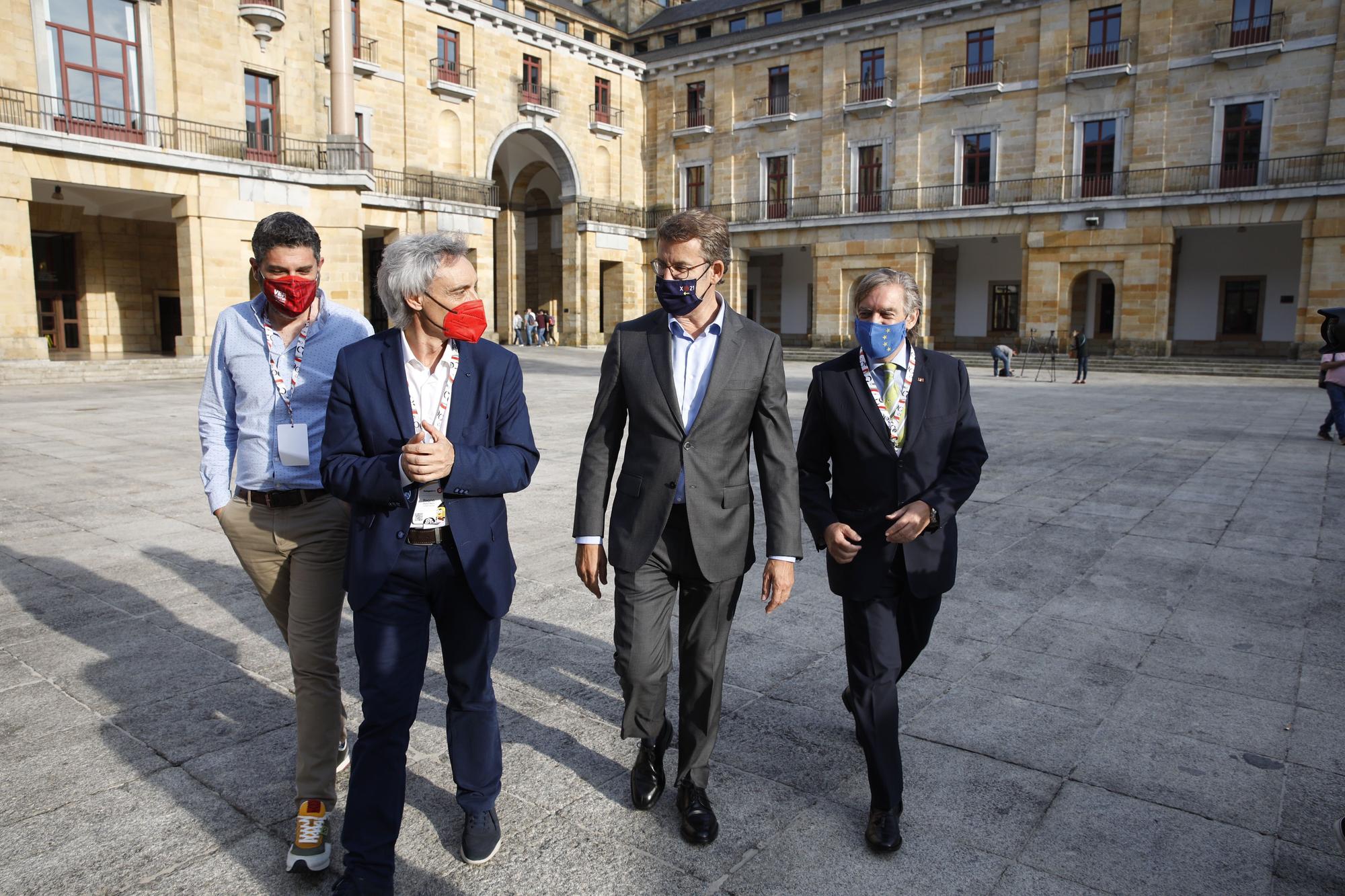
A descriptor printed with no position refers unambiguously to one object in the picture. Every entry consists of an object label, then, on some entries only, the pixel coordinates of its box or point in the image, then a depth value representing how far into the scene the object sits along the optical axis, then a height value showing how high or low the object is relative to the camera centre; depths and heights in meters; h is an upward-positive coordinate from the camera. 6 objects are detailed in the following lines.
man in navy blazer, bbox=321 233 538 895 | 2.54 -0.53
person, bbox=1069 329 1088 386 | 23.25 -0.42
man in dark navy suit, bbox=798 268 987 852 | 2.95 -0.52
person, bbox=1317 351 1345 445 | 11.21 -0.54
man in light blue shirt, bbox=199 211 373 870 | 2.88 -0.44
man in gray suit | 2.95 -0.52
